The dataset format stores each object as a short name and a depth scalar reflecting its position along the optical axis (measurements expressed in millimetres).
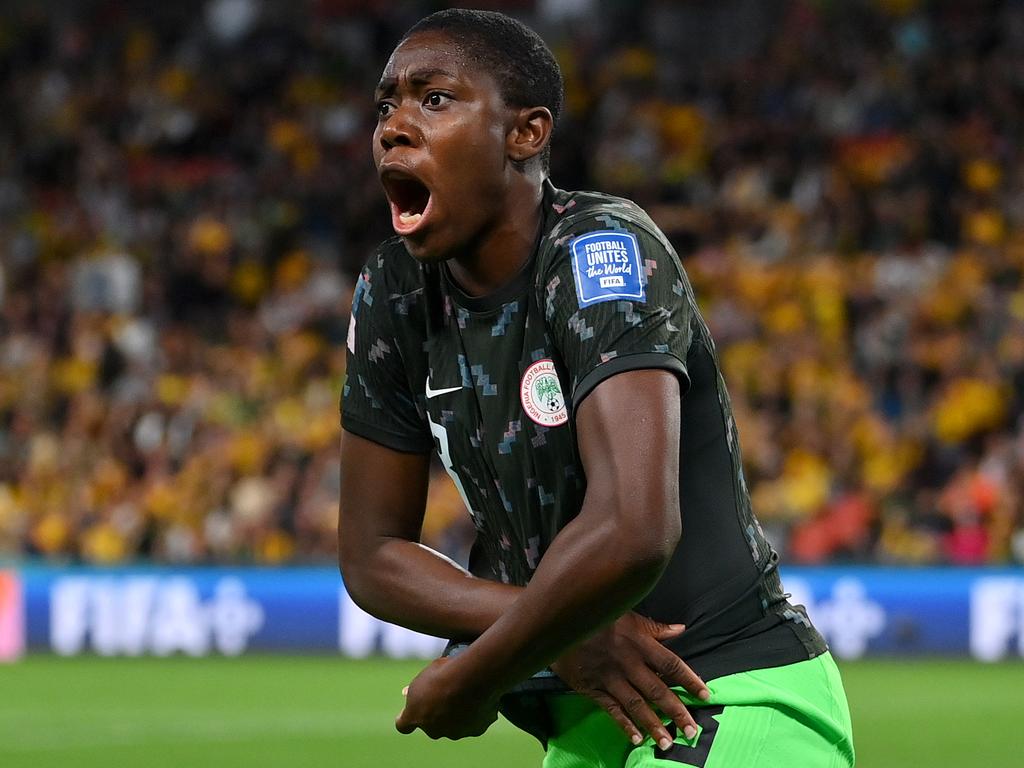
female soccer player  5422
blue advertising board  26750
